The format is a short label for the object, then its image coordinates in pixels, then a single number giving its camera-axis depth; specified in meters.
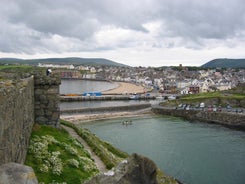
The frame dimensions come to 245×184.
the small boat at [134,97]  87.42
